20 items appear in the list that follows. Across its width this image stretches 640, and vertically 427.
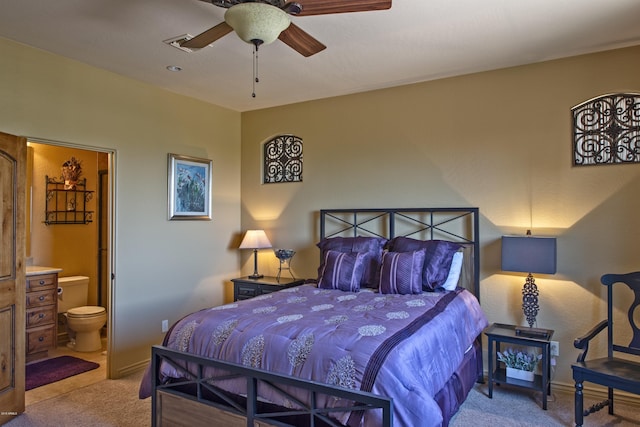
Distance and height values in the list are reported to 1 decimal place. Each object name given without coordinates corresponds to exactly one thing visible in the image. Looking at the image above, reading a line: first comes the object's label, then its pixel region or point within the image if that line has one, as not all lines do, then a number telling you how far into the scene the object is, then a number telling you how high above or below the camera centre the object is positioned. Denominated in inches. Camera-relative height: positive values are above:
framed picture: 170.7 +13.0
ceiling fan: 76.2 +38.4
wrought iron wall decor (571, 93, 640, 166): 126.6 +27.5
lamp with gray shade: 125.4 -12.9
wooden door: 116.2 -16.3
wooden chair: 100.0 -37.9
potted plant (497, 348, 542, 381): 129.3 -45.8
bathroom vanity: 166.1 -38.5
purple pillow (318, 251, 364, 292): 140.4 -18.6
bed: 76.7 -28.1
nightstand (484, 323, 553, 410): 121.3 -38.7
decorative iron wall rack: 197.5 +7.1
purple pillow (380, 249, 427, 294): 131.3 -17.9
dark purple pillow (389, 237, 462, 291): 135.2 -13.7
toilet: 173.8 -41.0
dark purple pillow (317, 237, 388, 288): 145.6 -11.6
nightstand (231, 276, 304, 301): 169.6 -28.1
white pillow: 136.3 -18.5
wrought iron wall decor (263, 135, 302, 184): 190.7 +27.5
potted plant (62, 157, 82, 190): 198.8 +21.5
